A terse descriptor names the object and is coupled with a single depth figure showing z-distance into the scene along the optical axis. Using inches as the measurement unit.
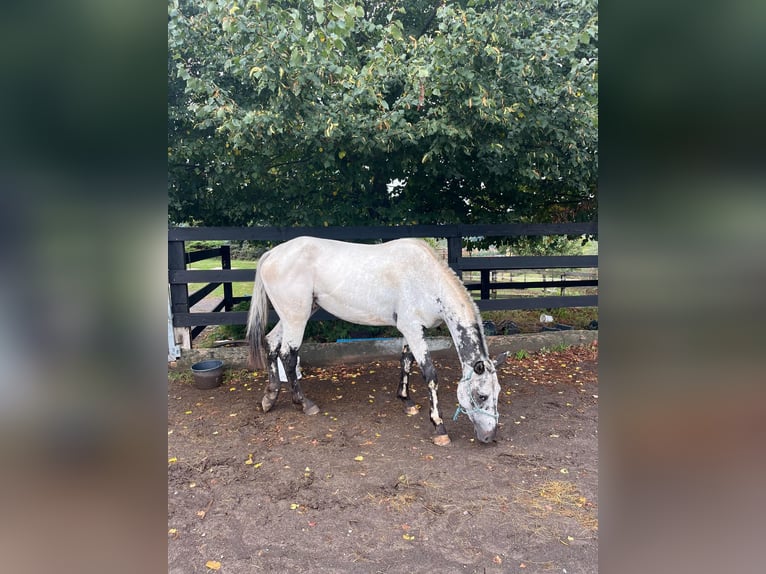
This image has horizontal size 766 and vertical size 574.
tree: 154.6
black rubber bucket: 188.5
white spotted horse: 151.0
